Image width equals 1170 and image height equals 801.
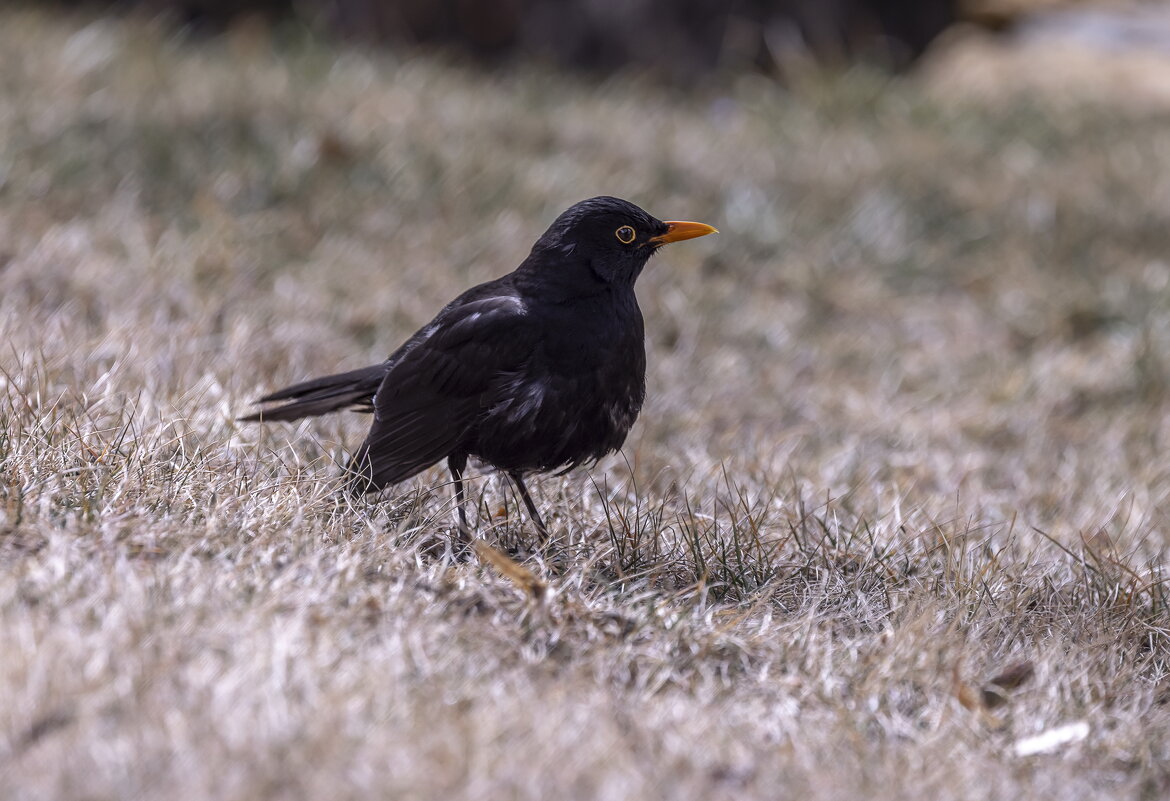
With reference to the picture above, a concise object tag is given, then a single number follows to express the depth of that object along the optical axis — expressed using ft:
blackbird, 20.45
